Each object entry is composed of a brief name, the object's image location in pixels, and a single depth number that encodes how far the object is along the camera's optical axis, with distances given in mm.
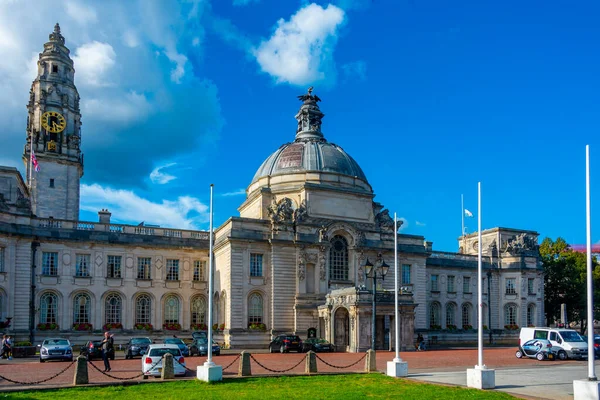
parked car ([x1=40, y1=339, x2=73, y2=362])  37781
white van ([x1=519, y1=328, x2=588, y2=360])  38875
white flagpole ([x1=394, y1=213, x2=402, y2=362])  28219
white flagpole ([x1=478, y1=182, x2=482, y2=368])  24359
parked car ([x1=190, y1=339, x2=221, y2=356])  42625
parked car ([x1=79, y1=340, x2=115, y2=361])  37344
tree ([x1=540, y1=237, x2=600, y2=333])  73625
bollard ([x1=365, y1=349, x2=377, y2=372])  29730
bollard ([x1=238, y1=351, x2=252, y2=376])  27391
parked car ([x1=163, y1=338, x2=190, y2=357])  39812
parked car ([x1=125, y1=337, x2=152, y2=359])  40938
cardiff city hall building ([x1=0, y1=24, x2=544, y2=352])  51688
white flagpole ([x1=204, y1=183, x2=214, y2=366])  26141
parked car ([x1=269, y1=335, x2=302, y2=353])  46812
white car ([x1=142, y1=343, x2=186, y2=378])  27777
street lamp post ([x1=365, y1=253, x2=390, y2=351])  36156
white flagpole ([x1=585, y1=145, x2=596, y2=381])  19078
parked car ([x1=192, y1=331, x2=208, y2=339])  46066
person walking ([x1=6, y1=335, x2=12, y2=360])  40719
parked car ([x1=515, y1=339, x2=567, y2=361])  39531
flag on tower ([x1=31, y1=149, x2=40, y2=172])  60750
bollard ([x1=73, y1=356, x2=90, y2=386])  24328
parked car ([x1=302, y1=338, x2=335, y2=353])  46688
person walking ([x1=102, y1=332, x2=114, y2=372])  29288
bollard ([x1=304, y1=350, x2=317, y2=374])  28469
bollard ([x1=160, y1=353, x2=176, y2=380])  26266
